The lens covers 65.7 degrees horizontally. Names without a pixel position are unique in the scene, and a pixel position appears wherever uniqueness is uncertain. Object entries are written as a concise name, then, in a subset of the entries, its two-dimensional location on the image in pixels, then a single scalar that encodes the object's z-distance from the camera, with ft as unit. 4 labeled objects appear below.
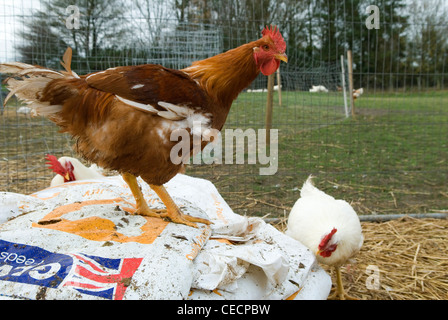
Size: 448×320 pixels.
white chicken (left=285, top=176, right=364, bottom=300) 6.69
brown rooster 6.24
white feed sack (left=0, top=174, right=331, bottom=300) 4.82
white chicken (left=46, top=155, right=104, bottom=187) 9.98
